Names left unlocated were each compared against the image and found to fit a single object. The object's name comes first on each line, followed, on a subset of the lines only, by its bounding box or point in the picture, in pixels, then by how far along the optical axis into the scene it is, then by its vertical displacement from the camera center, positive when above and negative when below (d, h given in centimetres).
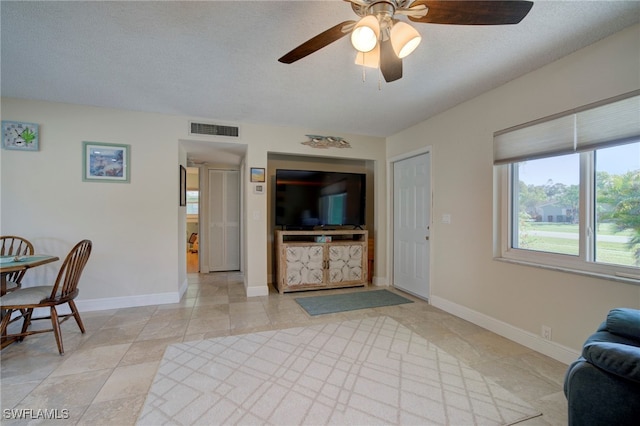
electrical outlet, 215 -97
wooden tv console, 385 -73
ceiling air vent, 343 +107
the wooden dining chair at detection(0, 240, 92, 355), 208 -69
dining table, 201 -42
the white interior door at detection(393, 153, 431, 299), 358 -15
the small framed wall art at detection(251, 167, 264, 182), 371 +53
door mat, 319 -115
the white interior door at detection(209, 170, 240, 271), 515 -16
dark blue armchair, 97 -67
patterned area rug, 149 -113
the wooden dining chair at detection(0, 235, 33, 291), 263 -39
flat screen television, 400 +21
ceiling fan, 118 +92
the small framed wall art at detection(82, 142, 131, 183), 309 +58
